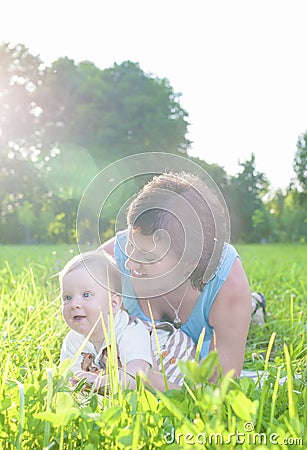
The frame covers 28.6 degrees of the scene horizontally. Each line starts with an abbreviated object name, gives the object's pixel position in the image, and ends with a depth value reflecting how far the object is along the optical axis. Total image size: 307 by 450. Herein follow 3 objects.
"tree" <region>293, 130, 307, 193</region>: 22.12
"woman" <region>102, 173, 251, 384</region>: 1.91
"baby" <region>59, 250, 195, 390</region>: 1.93
